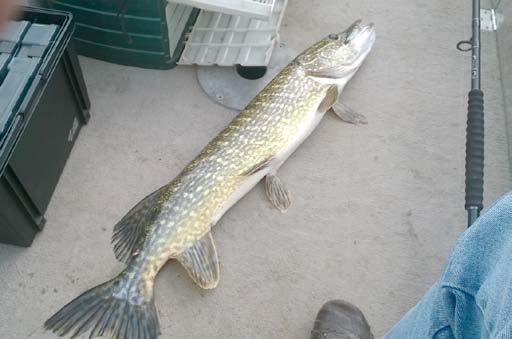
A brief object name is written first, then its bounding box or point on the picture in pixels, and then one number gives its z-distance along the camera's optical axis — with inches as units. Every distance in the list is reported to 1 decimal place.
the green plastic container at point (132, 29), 69.7
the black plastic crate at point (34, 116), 54.7
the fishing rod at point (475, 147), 56.7
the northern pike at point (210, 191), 53.4
